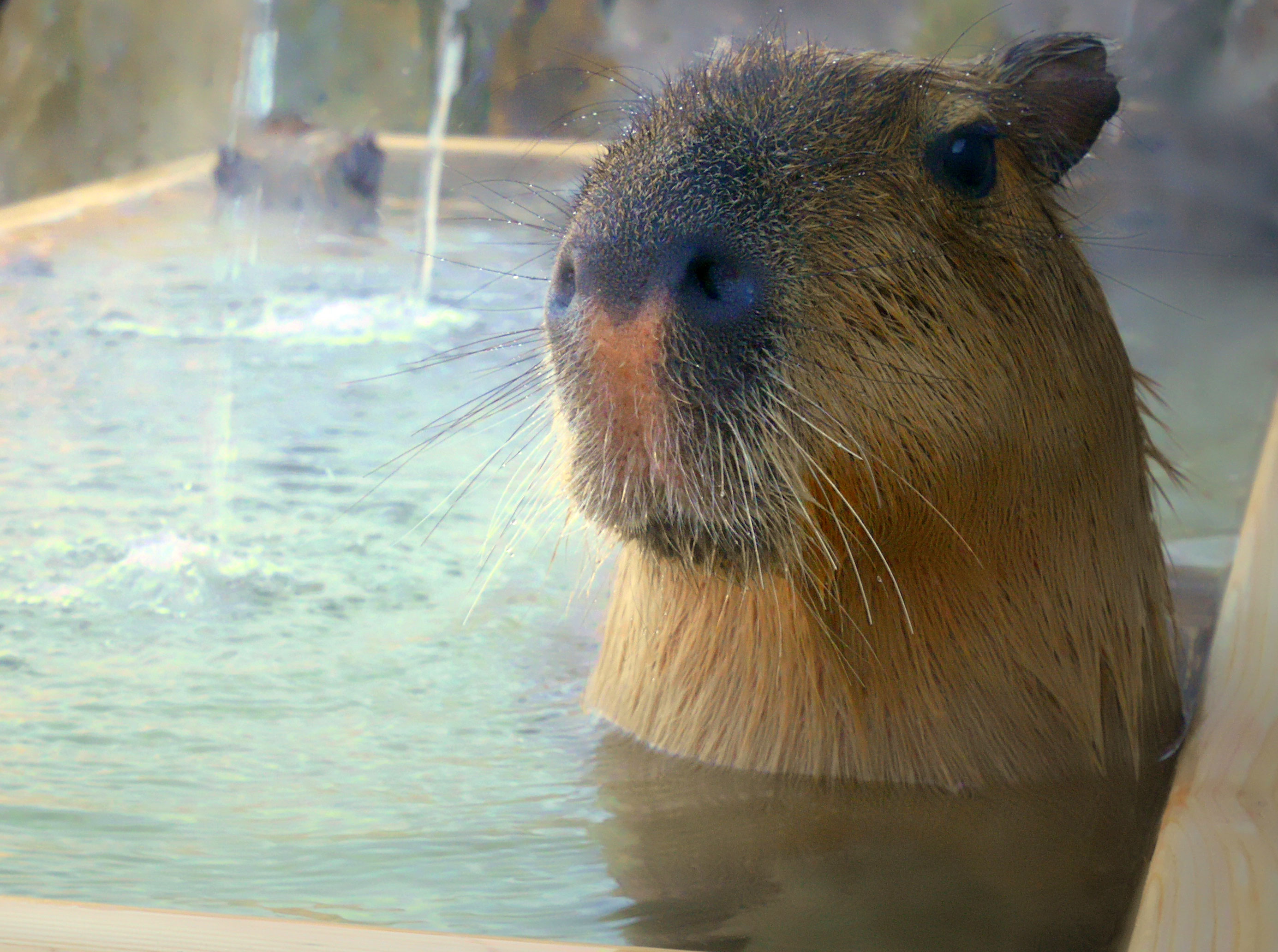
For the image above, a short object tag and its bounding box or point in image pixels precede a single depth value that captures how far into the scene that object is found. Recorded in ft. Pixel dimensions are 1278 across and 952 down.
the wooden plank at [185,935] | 3.28
